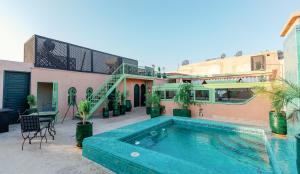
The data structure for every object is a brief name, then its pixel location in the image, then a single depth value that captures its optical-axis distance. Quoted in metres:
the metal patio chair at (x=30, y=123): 5.18
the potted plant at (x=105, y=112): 10.38
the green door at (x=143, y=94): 16.45
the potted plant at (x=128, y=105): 13.50
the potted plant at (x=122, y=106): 11.69
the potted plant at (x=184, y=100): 9.79
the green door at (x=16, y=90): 8.12
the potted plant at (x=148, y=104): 11.18
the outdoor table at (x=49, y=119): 6.18
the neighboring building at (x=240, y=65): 16.16
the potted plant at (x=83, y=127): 4.97
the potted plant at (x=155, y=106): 10.19
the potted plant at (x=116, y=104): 11.04
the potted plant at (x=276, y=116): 5.68
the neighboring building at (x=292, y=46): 4.59
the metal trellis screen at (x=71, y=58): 9.42
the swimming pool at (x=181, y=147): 3.07
